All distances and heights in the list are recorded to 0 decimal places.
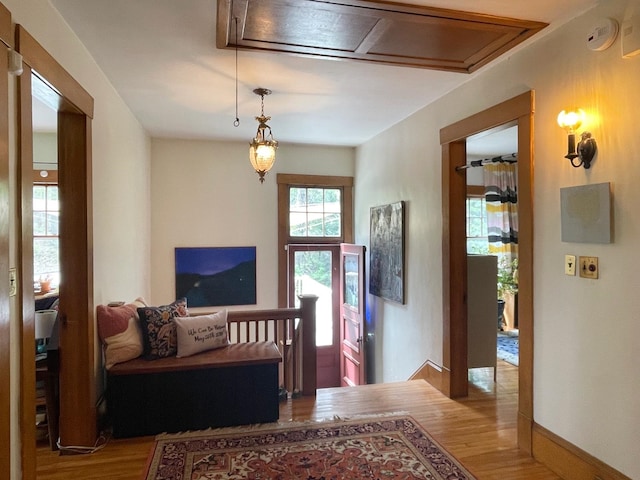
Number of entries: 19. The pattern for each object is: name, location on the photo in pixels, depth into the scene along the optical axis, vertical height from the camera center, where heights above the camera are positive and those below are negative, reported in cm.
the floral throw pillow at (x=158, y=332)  302 -67
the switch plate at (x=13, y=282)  179 -17
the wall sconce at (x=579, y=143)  221 +51
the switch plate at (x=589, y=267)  219 -16
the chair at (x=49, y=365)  266 -79
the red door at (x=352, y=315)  530 -101
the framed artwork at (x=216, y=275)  545 -47
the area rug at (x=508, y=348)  487 -141
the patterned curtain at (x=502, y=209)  616 +42
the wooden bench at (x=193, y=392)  284 -106
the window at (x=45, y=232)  505 +10
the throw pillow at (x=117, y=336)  289 -67
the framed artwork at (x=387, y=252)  446 -15
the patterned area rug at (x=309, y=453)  240 -133
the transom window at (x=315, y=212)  592 +39
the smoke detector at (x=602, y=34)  204 +100
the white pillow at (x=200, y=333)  305 -69
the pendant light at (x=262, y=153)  331 +68
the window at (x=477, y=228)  648 +15
